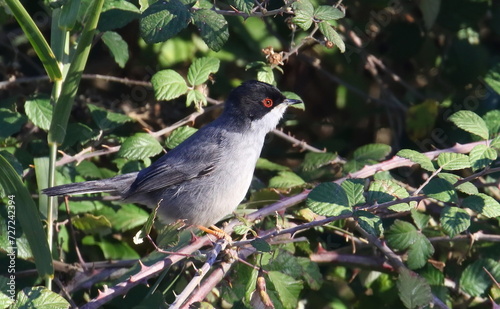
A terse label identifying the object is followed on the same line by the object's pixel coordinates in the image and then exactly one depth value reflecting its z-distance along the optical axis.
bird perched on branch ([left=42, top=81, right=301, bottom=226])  7.70
